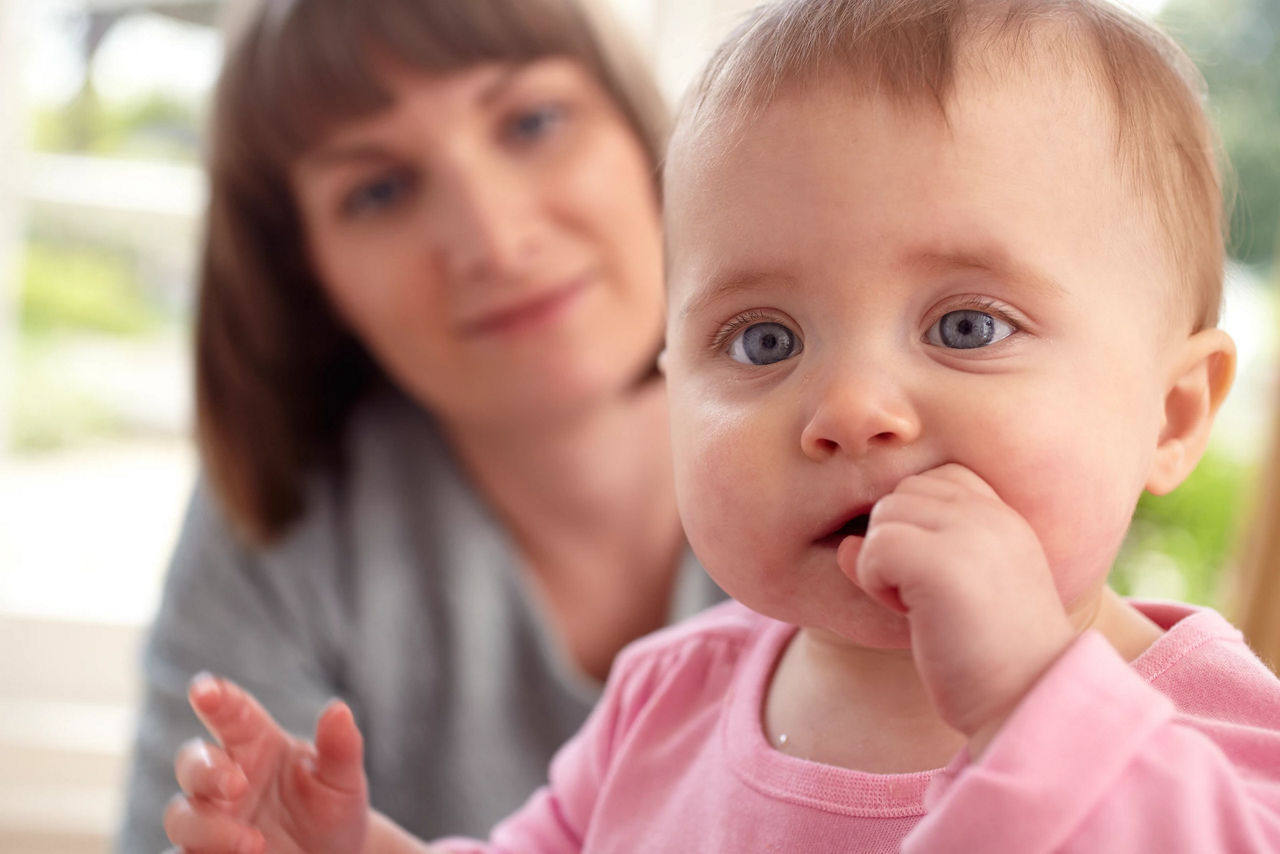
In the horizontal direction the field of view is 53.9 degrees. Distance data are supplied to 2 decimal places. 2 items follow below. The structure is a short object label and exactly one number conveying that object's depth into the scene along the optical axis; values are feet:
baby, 1.69
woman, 4.22
